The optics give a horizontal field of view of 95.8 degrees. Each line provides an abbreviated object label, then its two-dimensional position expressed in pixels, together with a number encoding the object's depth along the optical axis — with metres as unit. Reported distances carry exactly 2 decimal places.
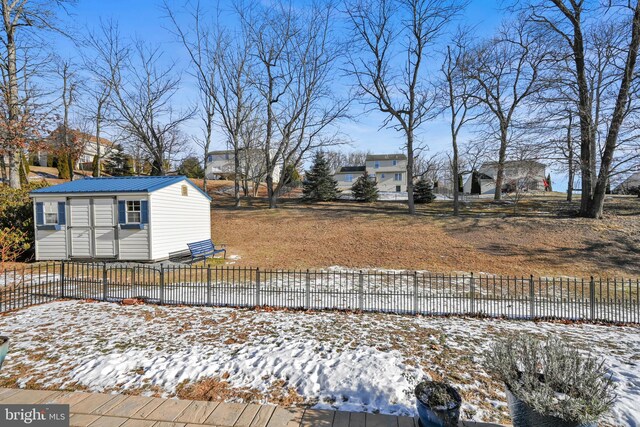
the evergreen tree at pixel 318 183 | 31.45
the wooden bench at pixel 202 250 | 14.54
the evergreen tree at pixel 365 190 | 31.40
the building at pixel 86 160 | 45.16
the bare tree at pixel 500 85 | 24.94
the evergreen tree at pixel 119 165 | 38.31
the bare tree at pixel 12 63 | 16.37
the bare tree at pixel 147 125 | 26.43
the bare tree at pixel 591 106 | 17.44
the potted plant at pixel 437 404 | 3.09
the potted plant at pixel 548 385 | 2.81
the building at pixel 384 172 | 54.38
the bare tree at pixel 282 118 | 27.34
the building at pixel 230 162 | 33.17
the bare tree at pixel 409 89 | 24.52
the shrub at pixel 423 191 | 30.50
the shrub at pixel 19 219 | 14.35
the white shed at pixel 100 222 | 13.62
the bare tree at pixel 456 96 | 25.75
